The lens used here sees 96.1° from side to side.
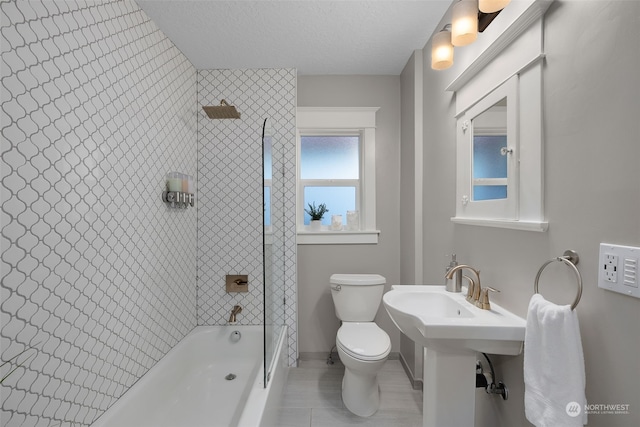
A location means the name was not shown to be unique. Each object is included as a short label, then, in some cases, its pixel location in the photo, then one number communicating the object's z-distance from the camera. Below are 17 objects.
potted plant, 2.61
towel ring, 0.82
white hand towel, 0.81
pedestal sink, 1.08
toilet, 1.80
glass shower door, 1.48
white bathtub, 1.48
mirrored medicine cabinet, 1.05
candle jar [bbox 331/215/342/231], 2.60
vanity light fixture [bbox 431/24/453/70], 1.43
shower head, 2.11
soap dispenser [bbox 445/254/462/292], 1.50
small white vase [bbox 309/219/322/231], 2.61
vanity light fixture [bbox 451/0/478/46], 1.24
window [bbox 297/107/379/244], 2.57
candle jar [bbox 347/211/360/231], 2.61
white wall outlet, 0.71
